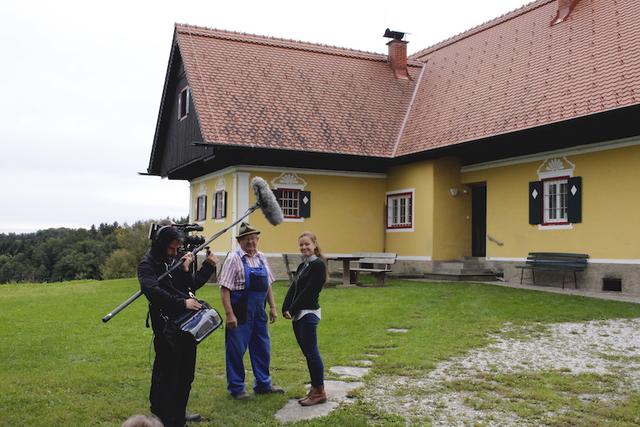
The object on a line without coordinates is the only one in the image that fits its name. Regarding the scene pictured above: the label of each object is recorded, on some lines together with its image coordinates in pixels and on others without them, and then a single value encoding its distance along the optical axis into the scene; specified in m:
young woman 5.94
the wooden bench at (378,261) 16.48
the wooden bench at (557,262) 14.91
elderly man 6.18
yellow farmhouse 14.71
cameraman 5.05
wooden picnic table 16.38
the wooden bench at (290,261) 17.49
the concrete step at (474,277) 17.28
